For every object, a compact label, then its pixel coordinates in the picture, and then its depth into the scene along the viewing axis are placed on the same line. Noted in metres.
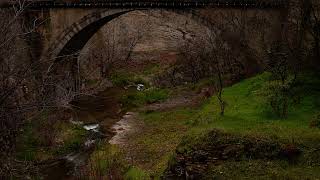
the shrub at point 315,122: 15.34
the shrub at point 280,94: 16.99
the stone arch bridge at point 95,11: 25.68
